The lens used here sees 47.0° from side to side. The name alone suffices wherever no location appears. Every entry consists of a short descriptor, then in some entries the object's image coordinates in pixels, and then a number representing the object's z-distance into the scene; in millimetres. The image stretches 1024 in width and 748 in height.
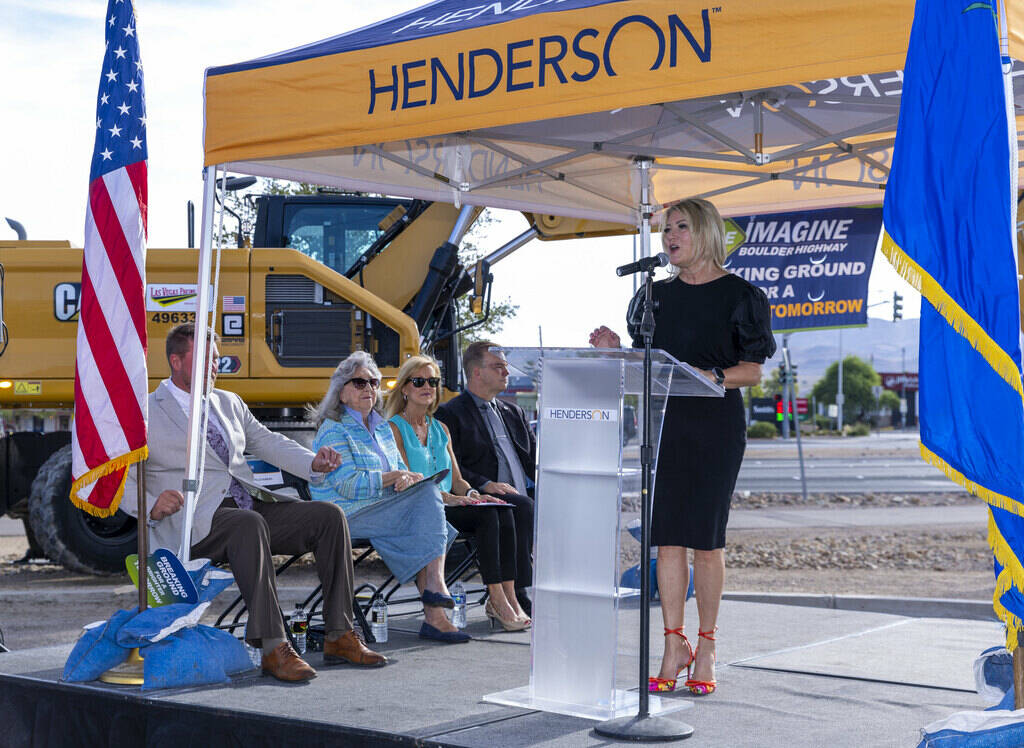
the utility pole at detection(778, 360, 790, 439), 24891
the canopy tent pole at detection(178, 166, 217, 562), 4820
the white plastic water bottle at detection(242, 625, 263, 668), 4965
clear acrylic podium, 4121
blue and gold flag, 2988
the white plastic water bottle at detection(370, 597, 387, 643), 5758
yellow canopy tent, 3975
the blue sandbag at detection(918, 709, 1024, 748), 2750
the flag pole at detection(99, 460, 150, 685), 4660
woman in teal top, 6082
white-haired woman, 5602
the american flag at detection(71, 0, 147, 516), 4738
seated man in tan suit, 4762
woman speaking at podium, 4555
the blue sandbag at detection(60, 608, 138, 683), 4688
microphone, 3891
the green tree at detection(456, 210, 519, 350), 16891
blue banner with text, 12523
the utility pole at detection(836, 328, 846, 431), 84625
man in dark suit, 6488
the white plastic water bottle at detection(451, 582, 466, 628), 6188
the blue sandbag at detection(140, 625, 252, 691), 4562
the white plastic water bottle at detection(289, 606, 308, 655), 5449
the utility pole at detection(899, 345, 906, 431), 106688
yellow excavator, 9938
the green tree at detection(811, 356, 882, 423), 103875
